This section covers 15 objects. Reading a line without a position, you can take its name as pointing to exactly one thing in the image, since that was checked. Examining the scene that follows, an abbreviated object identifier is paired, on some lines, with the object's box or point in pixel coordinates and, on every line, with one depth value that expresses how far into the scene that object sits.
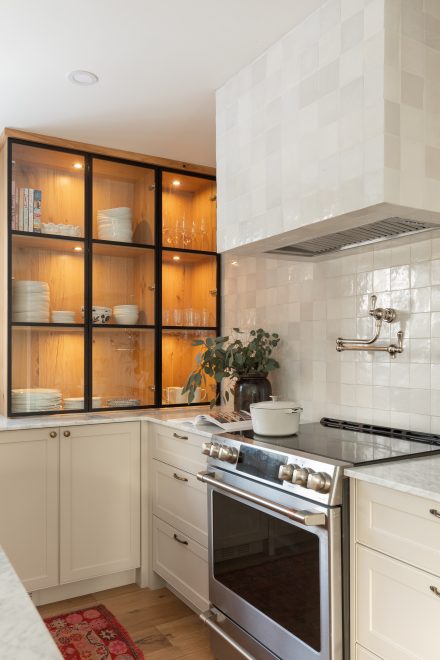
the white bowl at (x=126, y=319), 3.30
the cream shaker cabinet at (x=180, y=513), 2.48
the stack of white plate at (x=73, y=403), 3.10
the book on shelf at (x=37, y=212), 3.05
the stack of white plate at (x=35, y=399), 2.96
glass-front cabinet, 3.03
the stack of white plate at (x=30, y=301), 3.01
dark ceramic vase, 2.80
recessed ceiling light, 2.36
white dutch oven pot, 2.17
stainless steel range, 1.68
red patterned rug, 2.30
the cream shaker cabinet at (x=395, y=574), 1.42
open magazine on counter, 2.50
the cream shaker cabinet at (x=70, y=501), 2.65
